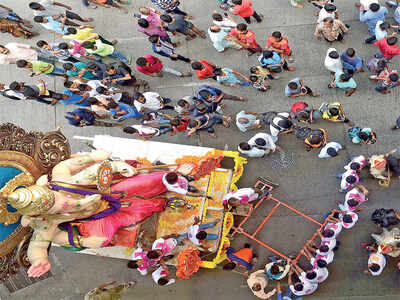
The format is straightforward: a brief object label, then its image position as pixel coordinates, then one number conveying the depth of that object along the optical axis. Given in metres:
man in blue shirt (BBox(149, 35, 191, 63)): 7.81
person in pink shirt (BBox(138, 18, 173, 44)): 7.84
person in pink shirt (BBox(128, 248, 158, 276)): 6.71
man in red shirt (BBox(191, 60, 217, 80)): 7.34
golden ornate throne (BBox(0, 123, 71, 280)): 5.02
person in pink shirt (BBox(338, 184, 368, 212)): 6.67
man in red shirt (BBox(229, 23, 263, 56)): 7.50
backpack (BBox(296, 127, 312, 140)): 7.56
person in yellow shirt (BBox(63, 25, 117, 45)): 8.31
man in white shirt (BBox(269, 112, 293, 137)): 6.93
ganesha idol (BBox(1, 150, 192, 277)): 5.01
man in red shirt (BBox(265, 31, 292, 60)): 7.48
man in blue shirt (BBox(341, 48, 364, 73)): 7.18
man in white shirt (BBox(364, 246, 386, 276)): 6.67
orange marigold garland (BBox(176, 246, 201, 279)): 6.79
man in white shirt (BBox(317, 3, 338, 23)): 7.48
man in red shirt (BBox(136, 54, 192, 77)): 7.91
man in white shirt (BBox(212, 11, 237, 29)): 7.79
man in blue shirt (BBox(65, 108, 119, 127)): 8.02
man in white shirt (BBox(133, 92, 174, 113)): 7.36
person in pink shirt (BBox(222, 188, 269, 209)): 7.15
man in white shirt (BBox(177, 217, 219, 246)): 6.86
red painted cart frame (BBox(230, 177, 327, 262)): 7.73
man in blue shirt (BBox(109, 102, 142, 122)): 7.75
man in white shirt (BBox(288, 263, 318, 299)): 6.76
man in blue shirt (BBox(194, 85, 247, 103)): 7.24
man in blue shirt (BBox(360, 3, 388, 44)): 7.48
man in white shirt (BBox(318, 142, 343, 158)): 7.34
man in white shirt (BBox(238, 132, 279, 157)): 7.34
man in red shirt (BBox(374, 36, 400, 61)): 7.05
